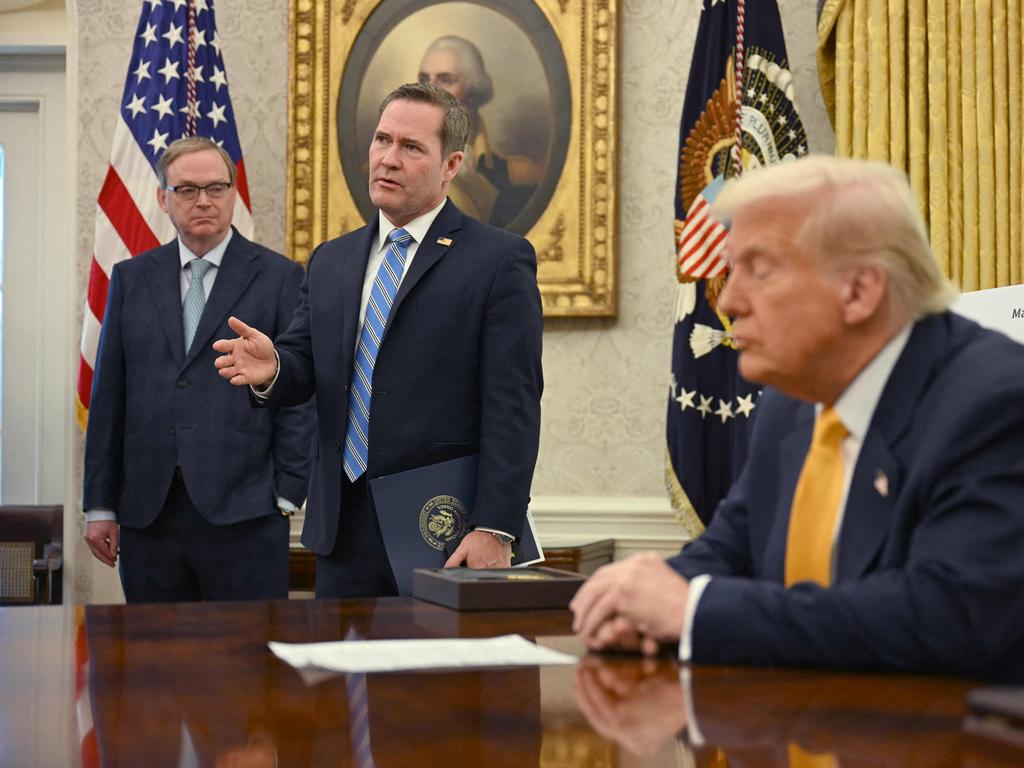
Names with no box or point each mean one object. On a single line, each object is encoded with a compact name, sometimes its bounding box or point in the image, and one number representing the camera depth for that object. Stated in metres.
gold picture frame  5.71
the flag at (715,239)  5.25
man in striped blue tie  3.26
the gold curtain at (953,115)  5.00
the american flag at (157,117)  5.46
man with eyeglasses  4.11
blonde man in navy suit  1.59
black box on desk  2.18
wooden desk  1.23
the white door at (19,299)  6.40
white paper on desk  1.65
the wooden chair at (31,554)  5.45
